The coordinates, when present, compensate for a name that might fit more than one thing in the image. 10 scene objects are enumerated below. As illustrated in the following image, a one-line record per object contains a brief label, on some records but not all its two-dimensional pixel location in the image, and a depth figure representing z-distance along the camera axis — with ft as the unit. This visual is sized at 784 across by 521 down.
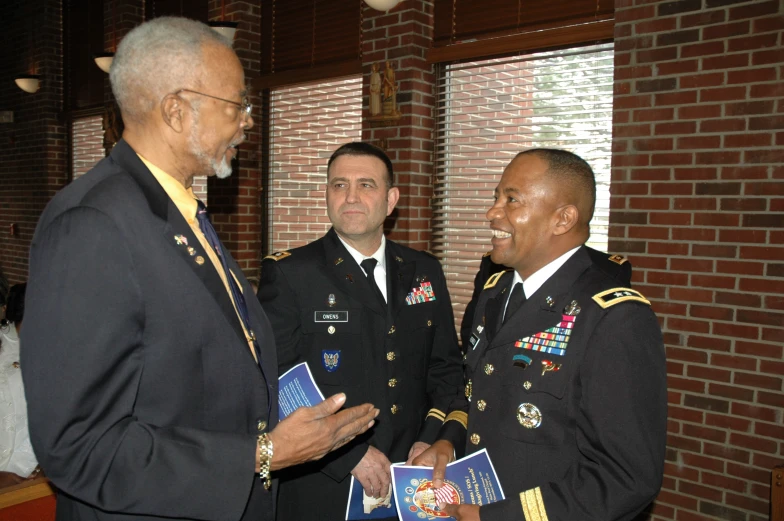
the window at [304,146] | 14.83
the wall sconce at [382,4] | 11.49
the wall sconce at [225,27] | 12.76
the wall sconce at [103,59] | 16.63
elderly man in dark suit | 3.44
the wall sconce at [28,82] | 22.63
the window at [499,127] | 11.00
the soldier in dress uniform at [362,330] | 6.91
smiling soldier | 4.30
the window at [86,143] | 22.47
